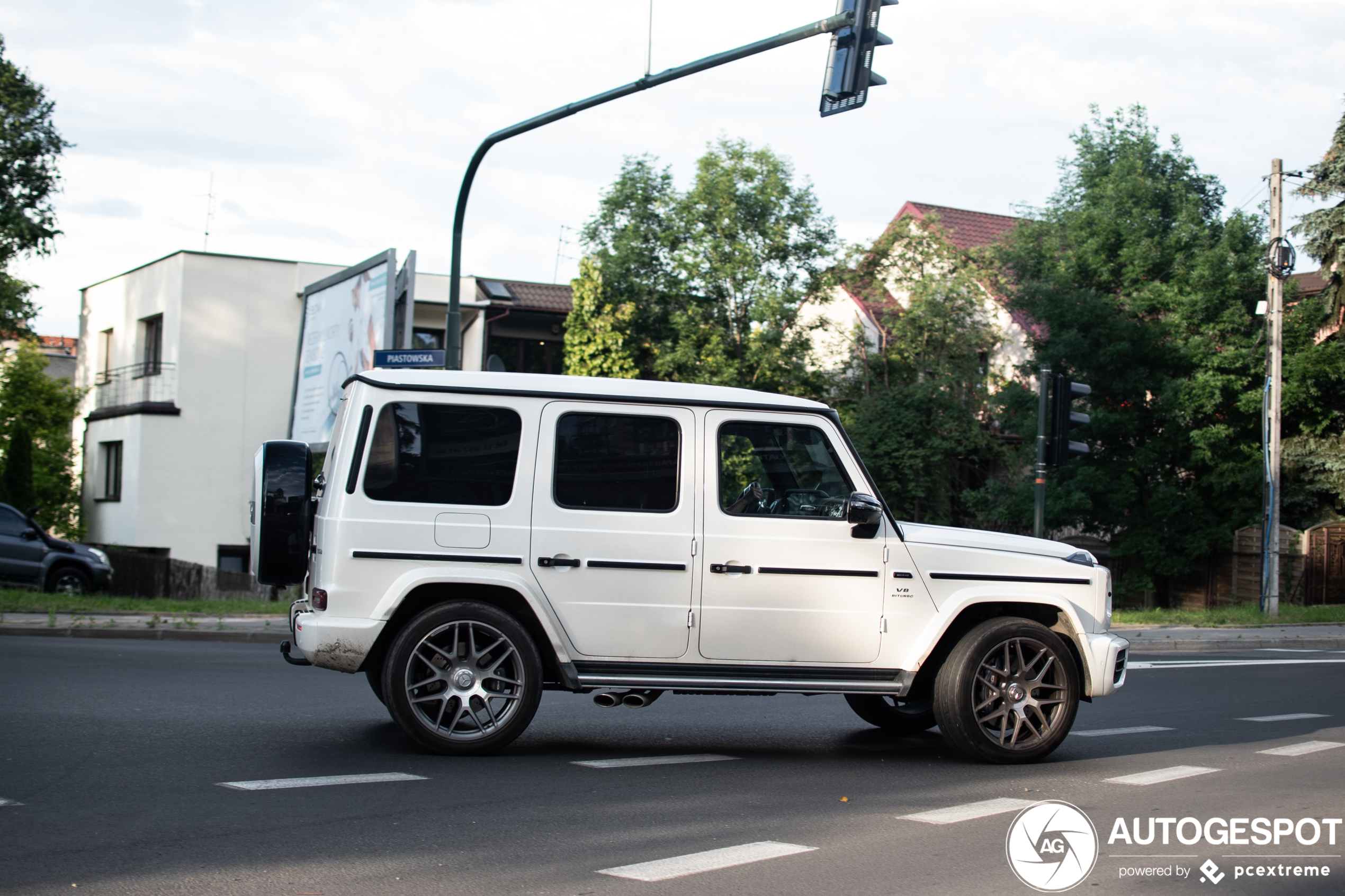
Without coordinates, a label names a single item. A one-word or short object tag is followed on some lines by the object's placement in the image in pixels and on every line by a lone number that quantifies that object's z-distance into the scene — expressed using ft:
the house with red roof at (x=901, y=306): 106.63
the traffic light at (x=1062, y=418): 56.59
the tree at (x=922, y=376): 99.96
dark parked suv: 73.77
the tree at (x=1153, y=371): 88.89
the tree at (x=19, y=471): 110.32
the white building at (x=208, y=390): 108.37
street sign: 47.83
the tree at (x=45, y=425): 116.16
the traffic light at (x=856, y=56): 37.06
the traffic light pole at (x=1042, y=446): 56.75
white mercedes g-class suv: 22.15
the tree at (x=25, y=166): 115.85
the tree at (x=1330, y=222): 97.50
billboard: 76.02
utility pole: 83.35
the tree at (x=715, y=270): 108.68
